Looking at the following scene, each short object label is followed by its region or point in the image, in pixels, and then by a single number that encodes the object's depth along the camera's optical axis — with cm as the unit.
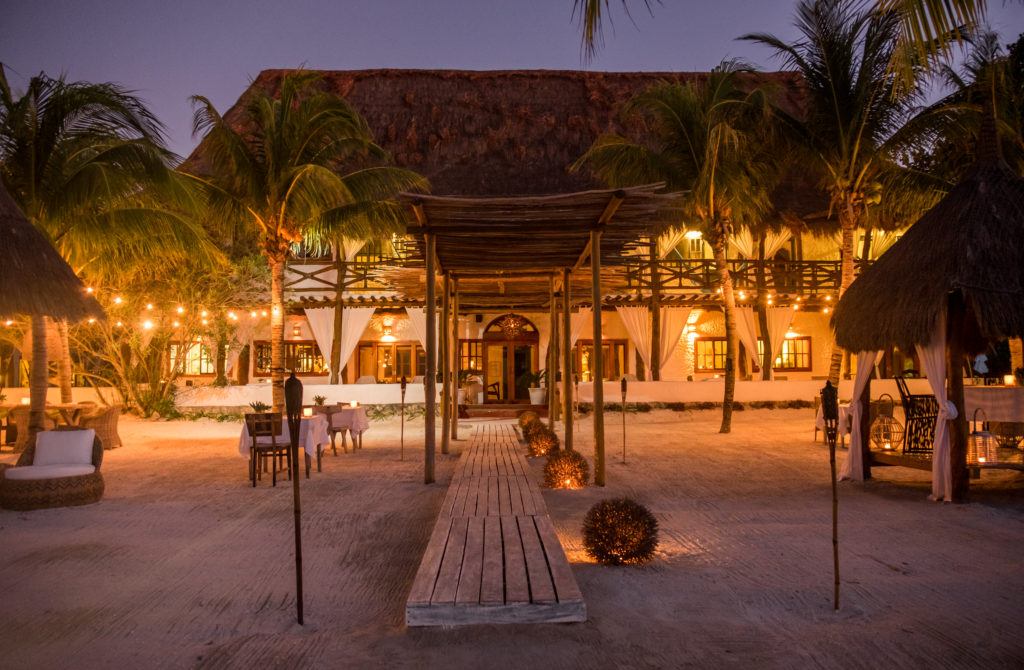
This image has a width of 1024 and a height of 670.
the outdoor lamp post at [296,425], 369
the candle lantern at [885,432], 983
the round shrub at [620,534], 481
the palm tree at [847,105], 1097
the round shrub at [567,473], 781
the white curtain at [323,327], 2048
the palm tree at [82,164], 939
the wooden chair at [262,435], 843
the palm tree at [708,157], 1304
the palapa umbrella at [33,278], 688
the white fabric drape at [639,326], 2083
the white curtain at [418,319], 2033
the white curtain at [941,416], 709
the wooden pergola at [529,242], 708
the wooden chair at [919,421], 823
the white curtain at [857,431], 828
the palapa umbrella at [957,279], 661
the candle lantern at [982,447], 793
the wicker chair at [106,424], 1164
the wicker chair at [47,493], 689
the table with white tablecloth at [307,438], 876
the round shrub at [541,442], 997
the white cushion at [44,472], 700
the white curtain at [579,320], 1980
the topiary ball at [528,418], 1200
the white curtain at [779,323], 2139
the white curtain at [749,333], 2103
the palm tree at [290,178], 1196
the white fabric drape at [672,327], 2089
